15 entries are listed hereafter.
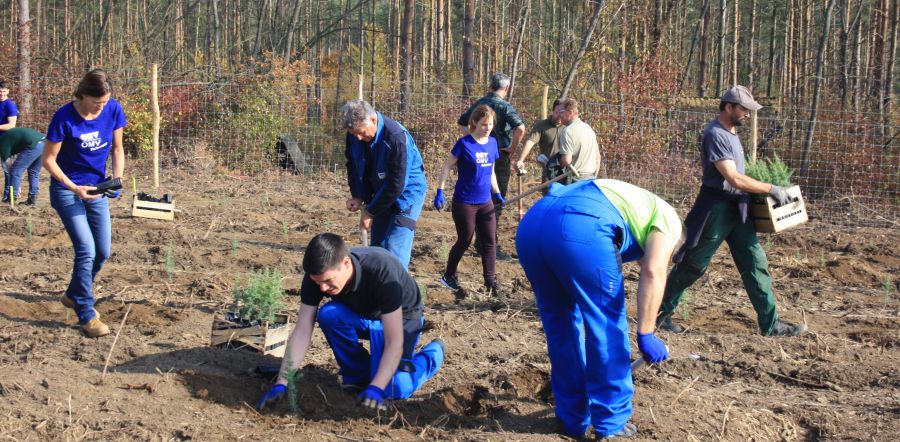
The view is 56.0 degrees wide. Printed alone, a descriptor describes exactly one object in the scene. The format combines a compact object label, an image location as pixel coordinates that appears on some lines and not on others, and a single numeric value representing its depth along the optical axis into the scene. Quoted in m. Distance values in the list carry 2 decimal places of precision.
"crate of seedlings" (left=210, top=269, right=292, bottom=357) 5.37
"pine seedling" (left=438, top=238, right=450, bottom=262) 8.77
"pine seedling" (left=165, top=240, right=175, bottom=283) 7.31
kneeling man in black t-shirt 4.13
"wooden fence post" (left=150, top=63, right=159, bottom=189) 14.37
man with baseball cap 6.07
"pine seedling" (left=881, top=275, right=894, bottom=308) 7.46
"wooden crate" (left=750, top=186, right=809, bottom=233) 6.12
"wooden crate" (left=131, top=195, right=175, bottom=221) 11.01
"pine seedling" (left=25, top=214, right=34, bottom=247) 9.33
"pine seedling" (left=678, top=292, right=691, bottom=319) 6.81
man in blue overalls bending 3.83
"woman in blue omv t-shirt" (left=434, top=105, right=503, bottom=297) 7.40
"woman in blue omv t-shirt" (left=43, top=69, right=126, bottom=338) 5.46
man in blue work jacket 5.60
